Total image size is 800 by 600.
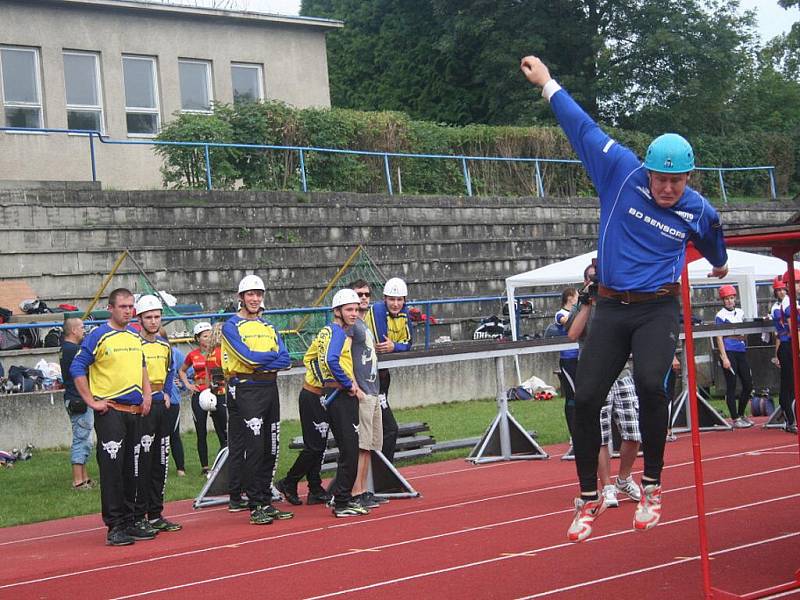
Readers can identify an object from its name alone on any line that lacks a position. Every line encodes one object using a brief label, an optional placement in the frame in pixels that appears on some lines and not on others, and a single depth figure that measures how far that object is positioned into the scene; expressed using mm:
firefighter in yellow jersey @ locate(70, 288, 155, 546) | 10977
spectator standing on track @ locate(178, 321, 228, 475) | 15195
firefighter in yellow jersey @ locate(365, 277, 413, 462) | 13563
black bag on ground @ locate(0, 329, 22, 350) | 19062
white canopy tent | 21859
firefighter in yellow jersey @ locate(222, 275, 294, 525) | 11742
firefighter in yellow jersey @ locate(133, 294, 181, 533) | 11438
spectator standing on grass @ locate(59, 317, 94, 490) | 14047
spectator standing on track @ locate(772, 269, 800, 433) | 16641
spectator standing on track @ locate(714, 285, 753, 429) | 18453
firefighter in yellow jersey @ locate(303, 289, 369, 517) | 11750
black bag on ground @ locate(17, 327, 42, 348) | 19469
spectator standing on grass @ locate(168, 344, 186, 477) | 14359
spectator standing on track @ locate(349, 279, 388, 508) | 12234
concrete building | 28844
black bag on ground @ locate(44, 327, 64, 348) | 19469
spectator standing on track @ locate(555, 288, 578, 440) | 14031
